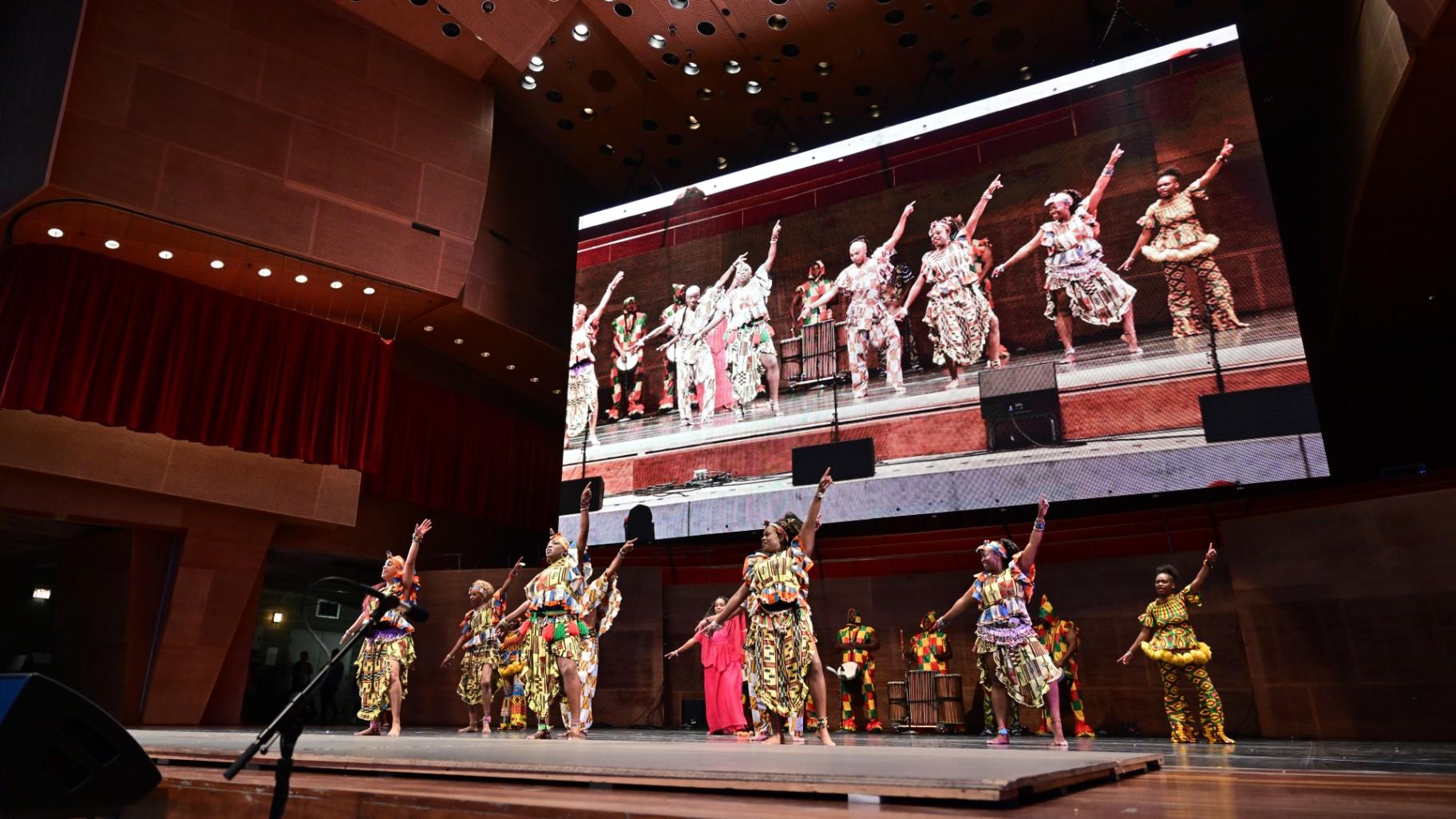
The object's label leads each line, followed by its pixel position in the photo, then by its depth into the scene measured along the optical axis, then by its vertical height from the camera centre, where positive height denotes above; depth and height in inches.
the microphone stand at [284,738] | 89.0 -7.7
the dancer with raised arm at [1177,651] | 305.4 -0.1
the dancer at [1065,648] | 344.5 +1.5
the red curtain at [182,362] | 425.7 +164.8
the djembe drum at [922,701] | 380.8 -20.6
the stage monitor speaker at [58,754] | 99.9 -10.4
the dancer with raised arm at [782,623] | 243.3 +9.2
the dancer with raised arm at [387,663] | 320.8 -0.3
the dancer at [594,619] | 289.6 +17.2
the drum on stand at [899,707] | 394.0 -24.1
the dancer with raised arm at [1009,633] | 253.6 +5.8
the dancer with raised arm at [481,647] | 401.7 +6.8
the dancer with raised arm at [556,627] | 274.2 +10.1
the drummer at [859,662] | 405.1 -3.1
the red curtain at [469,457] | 619.5 +157.8
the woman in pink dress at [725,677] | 371.6 -8.6
